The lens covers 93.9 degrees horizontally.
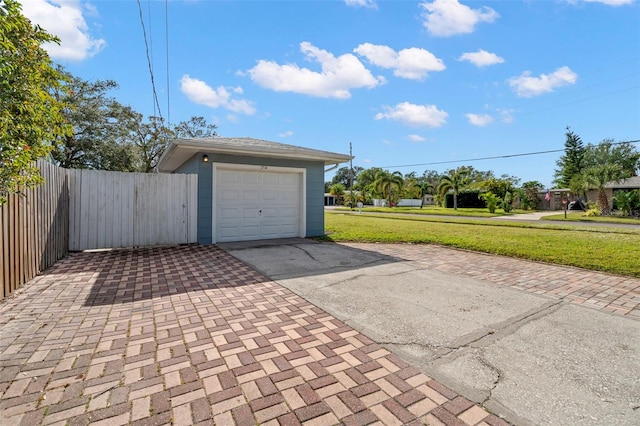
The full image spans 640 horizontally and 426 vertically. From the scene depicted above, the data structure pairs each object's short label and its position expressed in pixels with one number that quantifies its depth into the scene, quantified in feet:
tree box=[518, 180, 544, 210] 115.14
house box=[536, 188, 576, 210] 116.16
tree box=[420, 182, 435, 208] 163.17
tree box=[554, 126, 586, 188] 128.67
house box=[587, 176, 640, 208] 86.13
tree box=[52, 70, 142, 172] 57.57
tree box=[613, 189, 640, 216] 74.90
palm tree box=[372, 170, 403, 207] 137.80
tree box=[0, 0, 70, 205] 8.01
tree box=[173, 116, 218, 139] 85.76
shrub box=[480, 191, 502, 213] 93.08
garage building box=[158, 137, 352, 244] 26.40
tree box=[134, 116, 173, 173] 72.43
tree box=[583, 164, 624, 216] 76.54
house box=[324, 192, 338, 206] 192.32
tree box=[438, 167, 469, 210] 113.19
